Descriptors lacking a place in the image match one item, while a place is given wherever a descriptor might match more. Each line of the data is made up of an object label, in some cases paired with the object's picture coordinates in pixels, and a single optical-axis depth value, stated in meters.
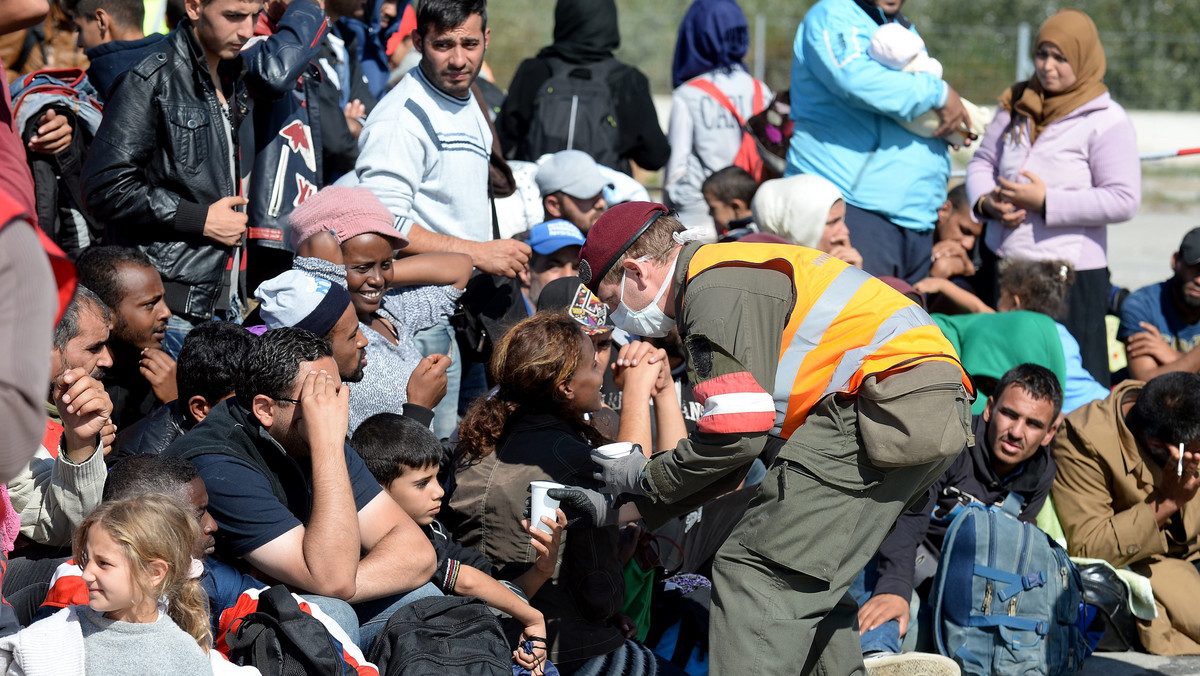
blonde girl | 5.16
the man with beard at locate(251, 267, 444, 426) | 7.67
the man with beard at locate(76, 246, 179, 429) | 7.98
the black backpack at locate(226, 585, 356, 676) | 5.70
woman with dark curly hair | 7.30
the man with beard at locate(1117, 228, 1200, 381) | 11.80
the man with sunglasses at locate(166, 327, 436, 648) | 6.16
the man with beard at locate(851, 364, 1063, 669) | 9.06
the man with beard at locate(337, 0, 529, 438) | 9.49
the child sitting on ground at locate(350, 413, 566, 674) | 7.02
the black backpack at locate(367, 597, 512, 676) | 6.19
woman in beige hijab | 11.59
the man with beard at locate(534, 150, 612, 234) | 11.26
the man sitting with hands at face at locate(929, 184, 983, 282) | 12.80
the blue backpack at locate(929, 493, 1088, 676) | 8.60
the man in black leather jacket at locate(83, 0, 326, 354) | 8.58
